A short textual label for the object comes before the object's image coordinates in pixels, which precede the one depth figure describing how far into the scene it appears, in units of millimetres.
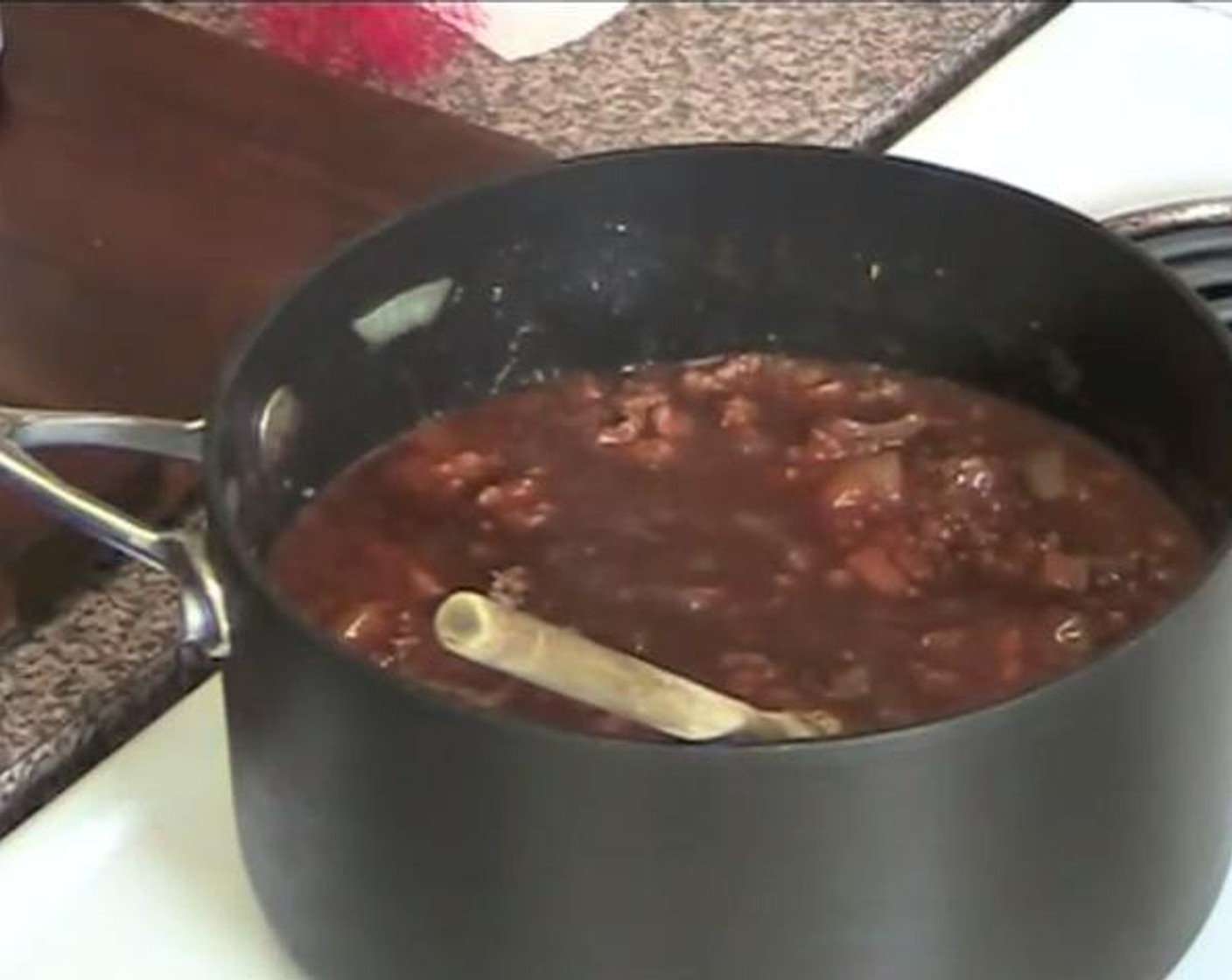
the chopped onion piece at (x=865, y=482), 1101
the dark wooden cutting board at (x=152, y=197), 1202
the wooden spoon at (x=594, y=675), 961
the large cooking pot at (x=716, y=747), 932
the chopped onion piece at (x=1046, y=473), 1116
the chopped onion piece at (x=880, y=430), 1134
